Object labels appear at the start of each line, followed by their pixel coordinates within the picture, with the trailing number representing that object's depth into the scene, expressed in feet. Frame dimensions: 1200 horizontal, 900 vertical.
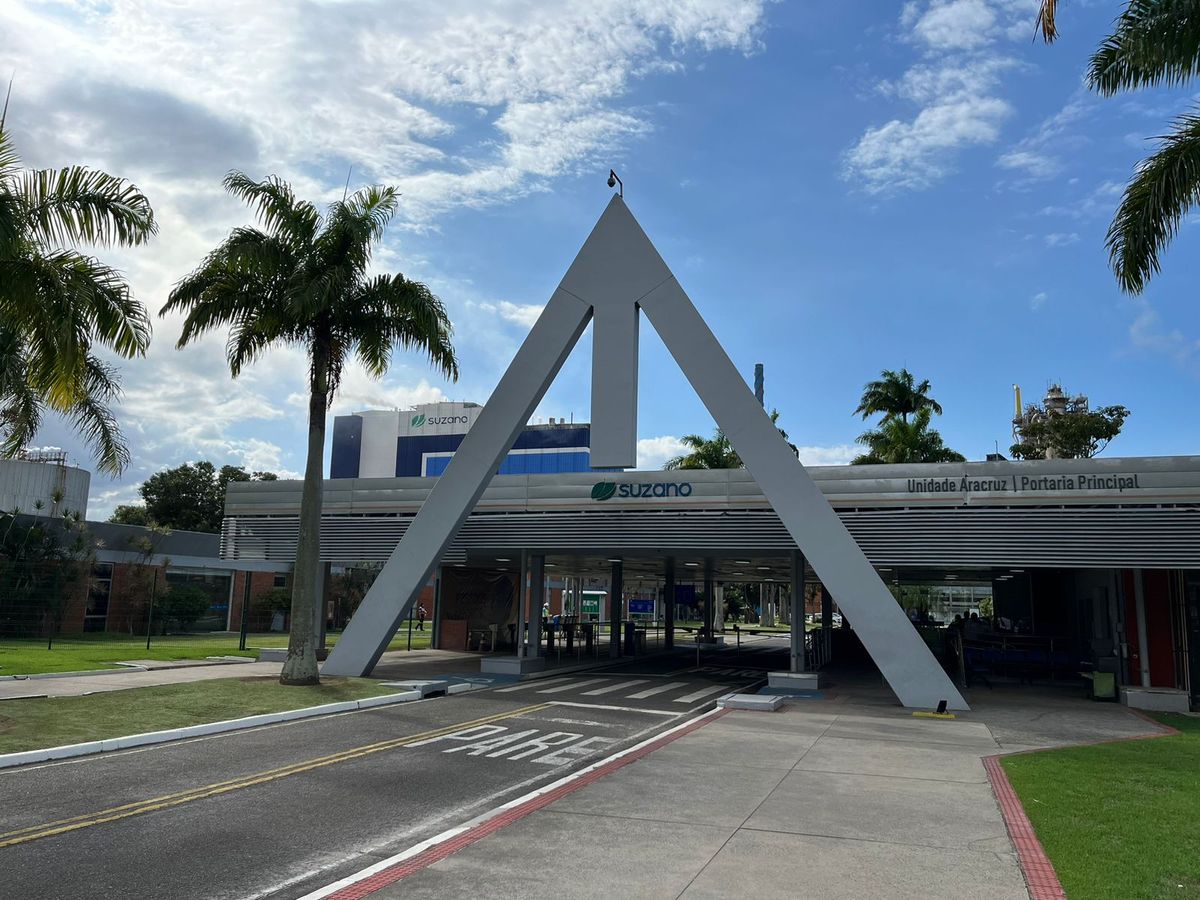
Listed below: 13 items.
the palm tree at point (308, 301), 63.93
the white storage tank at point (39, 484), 141.28
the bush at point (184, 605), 129.49
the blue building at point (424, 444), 314.96
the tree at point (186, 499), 238.89
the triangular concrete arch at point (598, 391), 68.33
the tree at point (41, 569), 102.47
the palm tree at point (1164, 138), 42.29
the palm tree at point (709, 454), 154.51
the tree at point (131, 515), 224.80
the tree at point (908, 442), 142.61
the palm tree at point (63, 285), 43.16
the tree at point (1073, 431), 167.43
